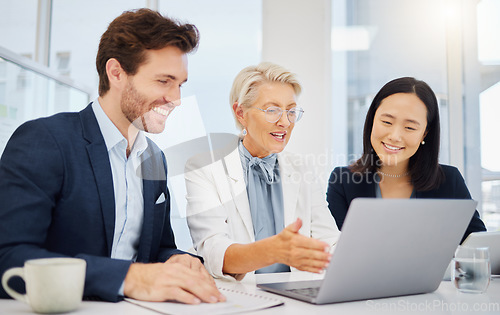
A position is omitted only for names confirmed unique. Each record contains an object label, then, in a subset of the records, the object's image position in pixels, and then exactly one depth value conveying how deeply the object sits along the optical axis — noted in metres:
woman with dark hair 2.12
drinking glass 1.11
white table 0.84
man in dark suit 0.93
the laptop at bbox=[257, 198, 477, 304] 0.83
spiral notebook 0.82
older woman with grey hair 1.68
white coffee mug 0.76
